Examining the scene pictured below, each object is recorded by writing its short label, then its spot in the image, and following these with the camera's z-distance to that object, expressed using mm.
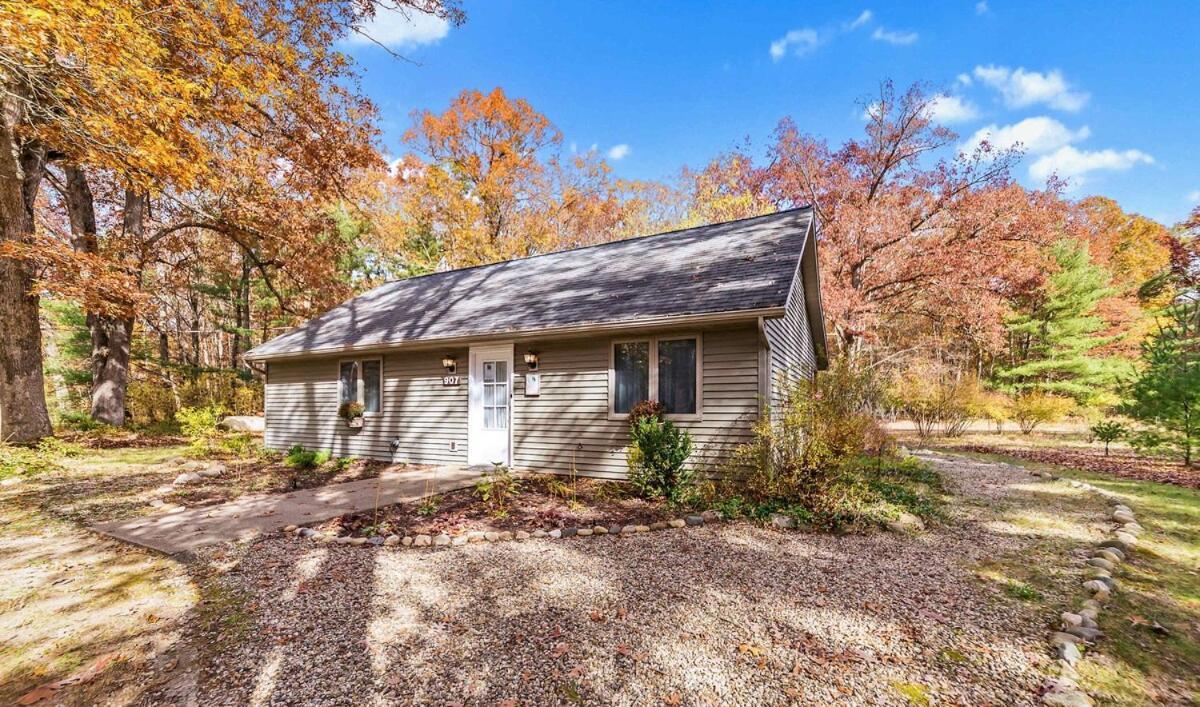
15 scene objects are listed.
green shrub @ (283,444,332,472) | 8355
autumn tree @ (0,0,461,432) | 5746
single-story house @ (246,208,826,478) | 6352
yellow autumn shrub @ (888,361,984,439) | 13180
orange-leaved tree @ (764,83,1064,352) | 14516
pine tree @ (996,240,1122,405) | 17797
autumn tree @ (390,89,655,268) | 19125
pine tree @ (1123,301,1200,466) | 7141
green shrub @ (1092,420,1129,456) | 9078
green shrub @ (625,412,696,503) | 6047
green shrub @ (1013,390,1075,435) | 12930
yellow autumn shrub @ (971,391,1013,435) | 13880
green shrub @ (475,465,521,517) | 5524
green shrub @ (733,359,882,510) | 5379
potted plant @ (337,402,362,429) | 9188
